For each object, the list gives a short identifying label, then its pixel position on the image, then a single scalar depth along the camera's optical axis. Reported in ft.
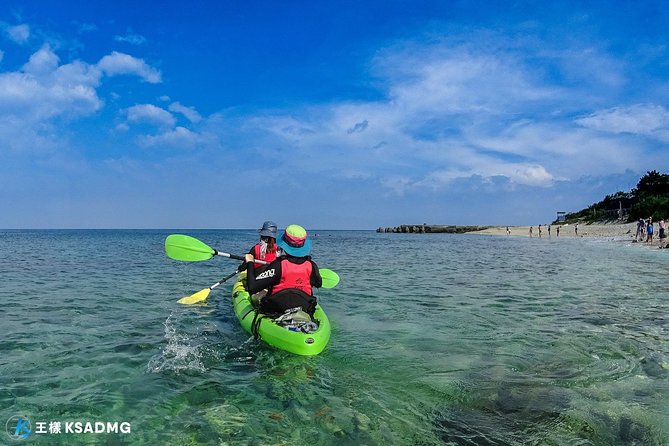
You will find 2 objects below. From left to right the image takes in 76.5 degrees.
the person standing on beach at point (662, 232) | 131.32
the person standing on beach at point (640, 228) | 140.70
